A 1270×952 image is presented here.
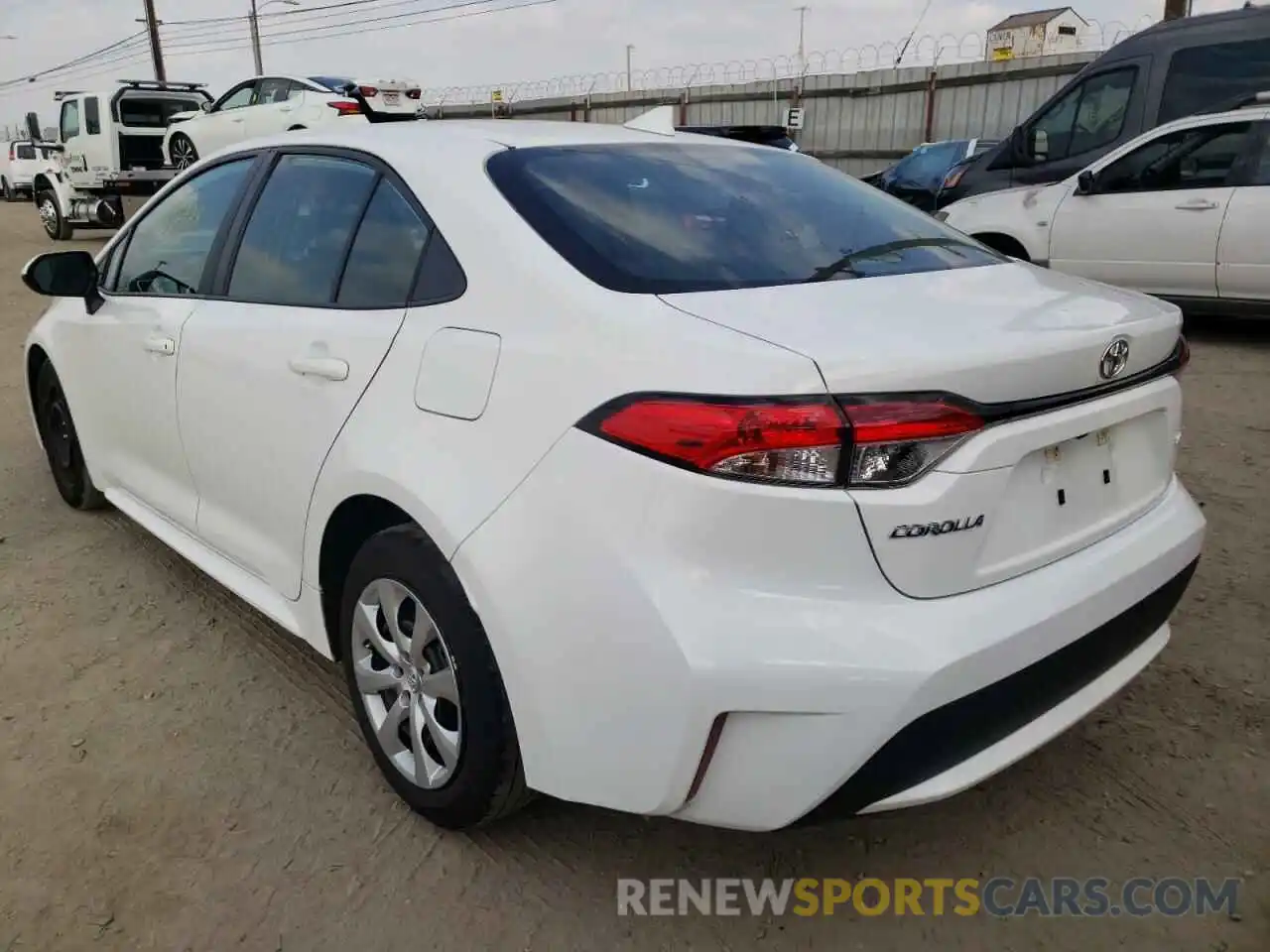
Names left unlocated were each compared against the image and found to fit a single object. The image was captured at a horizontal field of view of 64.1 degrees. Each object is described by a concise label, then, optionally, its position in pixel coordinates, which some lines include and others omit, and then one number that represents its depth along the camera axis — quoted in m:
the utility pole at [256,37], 34.38
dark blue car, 13.26
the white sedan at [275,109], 13.59
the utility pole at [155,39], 30.44
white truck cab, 16.00
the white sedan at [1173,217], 7.00
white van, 29.78
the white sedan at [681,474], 1.73
